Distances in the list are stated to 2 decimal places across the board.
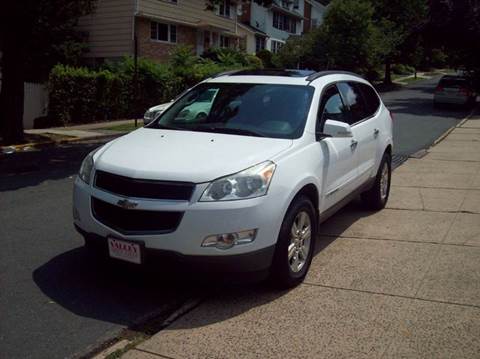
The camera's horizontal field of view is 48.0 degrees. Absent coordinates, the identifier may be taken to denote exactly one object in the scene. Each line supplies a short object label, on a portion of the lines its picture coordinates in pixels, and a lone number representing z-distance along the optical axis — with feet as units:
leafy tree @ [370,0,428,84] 126.22
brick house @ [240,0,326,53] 158.61
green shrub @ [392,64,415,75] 194.76
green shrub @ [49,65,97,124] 56.59
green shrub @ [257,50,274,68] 132.81
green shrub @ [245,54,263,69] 103.07
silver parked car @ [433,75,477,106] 83.71
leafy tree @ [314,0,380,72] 116.57
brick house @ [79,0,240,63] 90.84
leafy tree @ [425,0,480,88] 89.86
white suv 12.52
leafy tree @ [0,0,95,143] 39.19
